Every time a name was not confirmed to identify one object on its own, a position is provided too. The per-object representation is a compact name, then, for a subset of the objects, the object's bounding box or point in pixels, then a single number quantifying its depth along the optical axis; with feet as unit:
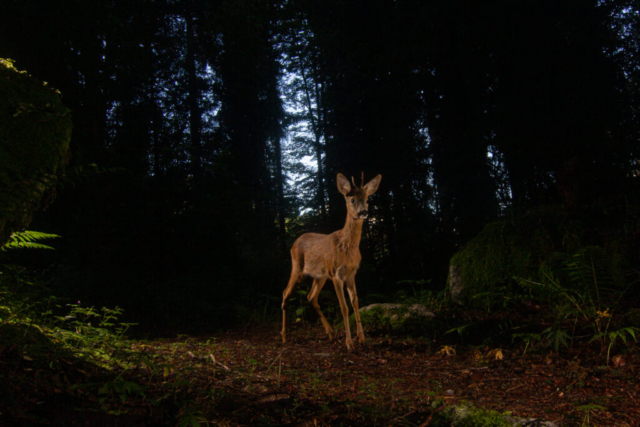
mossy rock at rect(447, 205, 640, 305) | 16.15
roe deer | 17.75
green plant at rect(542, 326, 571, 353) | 12.39
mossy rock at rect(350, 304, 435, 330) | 18.10
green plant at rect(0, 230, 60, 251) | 12.55
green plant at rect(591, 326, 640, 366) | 11.15
